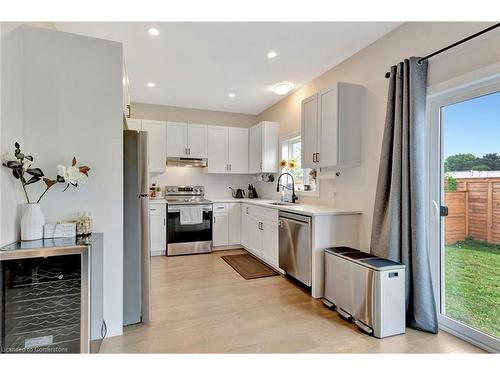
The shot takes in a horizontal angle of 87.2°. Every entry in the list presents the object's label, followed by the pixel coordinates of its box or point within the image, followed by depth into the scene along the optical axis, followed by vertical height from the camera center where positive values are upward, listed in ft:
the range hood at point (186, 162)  16.38 +1.57
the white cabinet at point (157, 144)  15.64 +2.58
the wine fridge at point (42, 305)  5.18 -2.42
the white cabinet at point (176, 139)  16.11 +2.96
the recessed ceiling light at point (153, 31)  8.69 +5.23
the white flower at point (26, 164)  5.61 +0.50
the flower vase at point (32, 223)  5.76 -0.79
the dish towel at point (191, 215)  15.12 -1.63
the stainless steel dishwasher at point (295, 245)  9.78 -2.36
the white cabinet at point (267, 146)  16.08 +2.51
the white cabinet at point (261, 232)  12.35 -2.40
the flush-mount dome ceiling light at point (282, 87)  12.61 +4.86
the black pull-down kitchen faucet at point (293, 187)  14.07 -0.01
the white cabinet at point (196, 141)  16.58 +2.97
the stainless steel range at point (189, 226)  14.96 -2.28
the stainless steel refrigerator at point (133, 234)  7.63 -1.39
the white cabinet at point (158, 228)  14.85 -2.35
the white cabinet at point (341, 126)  9.84 +2.35
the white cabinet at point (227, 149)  17.15 +2.50
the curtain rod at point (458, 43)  5.95 +3.63
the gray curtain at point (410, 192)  7.36 -0.15
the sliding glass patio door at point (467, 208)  6.49 -0.59
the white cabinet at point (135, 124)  15.00 +3.67
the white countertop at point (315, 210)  9.52 -0.89
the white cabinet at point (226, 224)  15.99 -2.29
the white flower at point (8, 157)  5.44 +0.65
